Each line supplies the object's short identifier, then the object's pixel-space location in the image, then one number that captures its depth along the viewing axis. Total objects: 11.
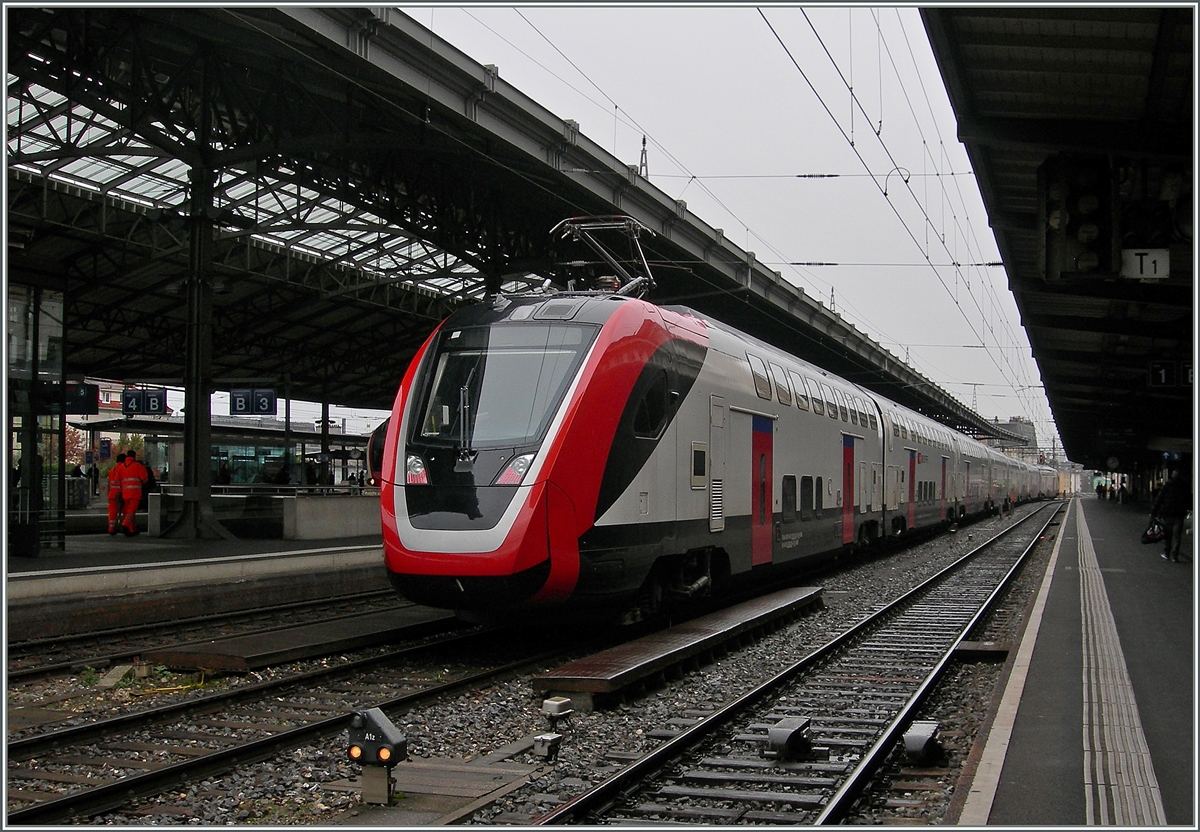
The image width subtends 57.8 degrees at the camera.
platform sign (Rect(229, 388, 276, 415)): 28.16
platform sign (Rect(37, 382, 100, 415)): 19.22
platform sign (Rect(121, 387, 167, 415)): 28.03
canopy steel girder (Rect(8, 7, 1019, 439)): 15.56
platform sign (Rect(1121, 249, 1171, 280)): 9.84
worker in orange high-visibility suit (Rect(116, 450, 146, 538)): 19.92
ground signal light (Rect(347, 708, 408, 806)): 5.75
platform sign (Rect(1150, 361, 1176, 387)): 17.55
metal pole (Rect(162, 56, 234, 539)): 18.75
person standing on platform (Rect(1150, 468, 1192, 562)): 19.64
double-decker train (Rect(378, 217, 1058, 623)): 9.10
